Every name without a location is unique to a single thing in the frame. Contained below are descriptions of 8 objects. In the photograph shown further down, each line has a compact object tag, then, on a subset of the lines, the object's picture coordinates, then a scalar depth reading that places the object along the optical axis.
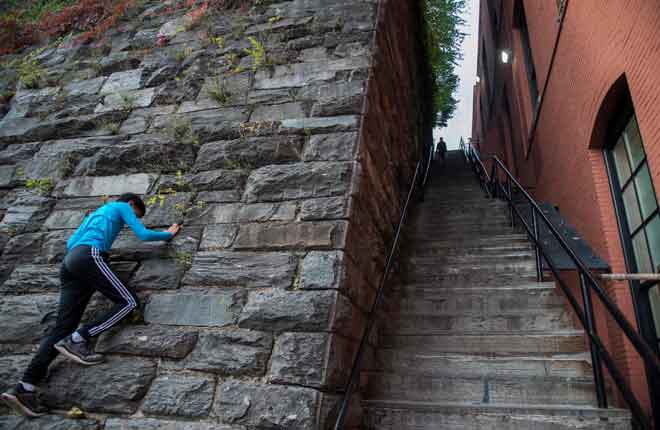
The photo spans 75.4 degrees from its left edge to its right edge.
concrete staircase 2.61
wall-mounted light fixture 9.03
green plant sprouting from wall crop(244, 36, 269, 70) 3.84
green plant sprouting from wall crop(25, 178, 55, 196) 3.60
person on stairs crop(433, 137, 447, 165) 15.53
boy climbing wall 2.45
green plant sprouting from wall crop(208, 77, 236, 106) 3.68
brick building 3.01
